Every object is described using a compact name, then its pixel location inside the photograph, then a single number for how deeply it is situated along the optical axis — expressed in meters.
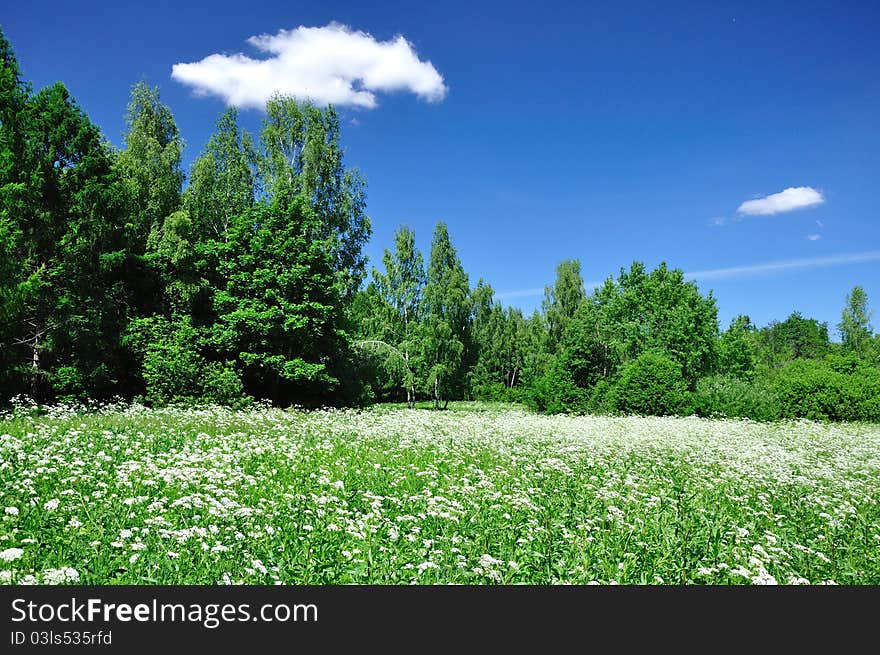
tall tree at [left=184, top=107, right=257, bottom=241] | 26.67
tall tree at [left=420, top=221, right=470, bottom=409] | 36.41
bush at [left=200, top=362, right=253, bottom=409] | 23.42
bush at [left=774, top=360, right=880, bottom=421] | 26.91
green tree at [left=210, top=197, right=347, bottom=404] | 25.23
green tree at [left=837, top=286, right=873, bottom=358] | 66.03
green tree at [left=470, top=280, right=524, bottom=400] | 55.88
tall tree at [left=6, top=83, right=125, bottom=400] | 20.27
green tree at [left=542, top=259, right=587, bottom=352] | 48.00
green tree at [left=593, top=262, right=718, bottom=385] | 36.72
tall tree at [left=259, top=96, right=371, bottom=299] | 29.61
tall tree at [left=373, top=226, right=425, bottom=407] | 37.59
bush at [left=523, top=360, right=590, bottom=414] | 34.06
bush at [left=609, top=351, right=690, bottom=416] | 29.77
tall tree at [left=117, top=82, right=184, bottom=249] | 25.38
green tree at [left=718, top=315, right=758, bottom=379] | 44.94
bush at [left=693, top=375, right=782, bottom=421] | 27.81
